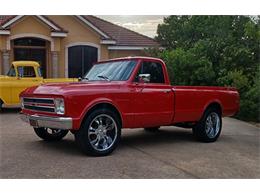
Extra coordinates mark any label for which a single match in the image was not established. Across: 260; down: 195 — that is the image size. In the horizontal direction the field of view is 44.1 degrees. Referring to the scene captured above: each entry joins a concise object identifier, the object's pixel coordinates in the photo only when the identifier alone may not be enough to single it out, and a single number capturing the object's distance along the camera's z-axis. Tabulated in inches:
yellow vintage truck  356.6
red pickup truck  200.2
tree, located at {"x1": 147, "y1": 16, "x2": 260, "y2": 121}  325.9
